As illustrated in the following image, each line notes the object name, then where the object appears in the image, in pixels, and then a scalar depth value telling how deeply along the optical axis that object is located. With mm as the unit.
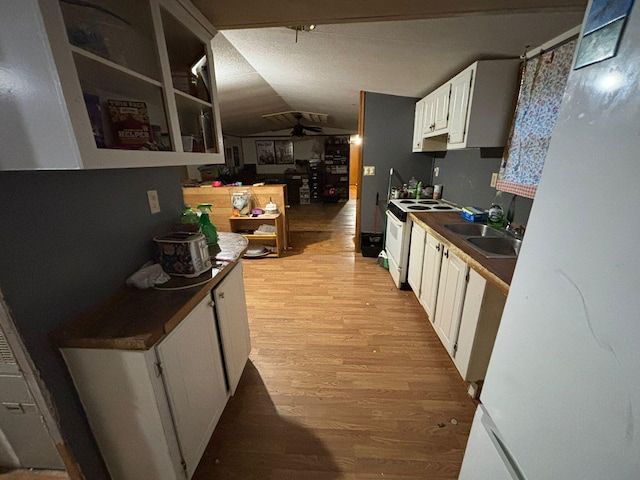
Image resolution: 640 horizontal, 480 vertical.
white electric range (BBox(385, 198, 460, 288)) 2508
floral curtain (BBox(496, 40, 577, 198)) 1439
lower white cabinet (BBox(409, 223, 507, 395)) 1364
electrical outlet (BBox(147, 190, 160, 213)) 1291
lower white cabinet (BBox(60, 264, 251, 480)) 837
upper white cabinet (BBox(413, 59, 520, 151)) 1778
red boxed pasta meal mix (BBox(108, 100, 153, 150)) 848
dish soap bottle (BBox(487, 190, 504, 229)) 1897
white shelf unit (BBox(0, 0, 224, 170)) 580
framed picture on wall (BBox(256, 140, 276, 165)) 8453
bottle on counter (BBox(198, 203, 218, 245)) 1540
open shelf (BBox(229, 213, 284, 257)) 3475
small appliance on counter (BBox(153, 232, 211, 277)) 1168
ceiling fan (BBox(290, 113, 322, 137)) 6100
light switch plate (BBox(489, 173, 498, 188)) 2035
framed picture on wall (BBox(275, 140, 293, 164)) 8398
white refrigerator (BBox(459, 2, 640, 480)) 420
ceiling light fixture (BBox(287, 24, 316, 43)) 1648
